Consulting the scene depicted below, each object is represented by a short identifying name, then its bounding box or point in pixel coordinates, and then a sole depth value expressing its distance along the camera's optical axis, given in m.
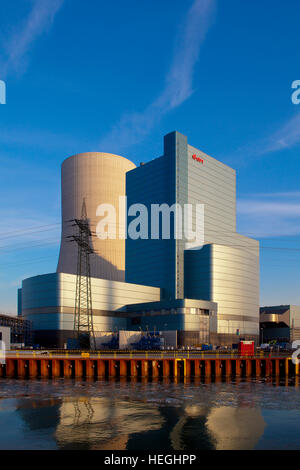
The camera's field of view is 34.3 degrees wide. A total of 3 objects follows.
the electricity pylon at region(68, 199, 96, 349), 115.25
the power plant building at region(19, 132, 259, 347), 148.00
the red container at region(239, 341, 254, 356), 75.50
